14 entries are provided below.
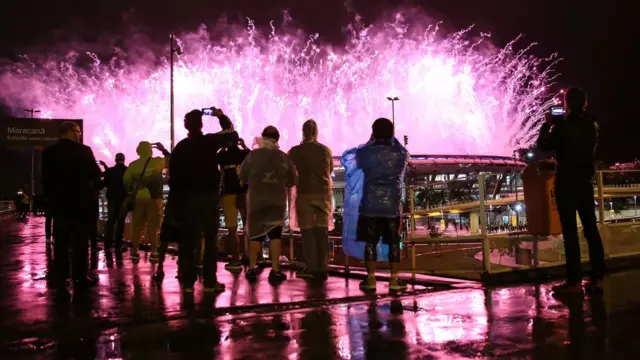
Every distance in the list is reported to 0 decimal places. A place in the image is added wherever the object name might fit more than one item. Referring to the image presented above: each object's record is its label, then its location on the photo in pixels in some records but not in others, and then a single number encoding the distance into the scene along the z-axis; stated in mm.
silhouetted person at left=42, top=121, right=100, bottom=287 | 6480
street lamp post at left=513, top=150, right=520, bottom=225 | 10797
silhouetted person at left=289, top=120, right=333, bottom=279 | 7145
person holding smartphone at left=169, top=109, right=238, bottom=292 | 6113
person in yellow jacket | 8375
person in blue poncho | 6359
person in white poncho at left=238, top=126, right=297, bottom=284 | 6852
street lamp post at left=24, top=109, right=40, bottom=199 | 55406
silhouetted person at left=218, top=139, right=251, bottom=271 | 7629
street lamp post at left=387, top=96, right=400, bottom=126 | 60247
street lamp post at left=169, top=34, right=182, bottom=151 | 30011
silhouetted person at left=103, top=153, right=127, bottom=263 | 9984
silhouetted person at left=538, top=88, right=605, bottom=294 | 6016
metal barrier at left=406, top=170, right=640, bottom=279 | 7174
